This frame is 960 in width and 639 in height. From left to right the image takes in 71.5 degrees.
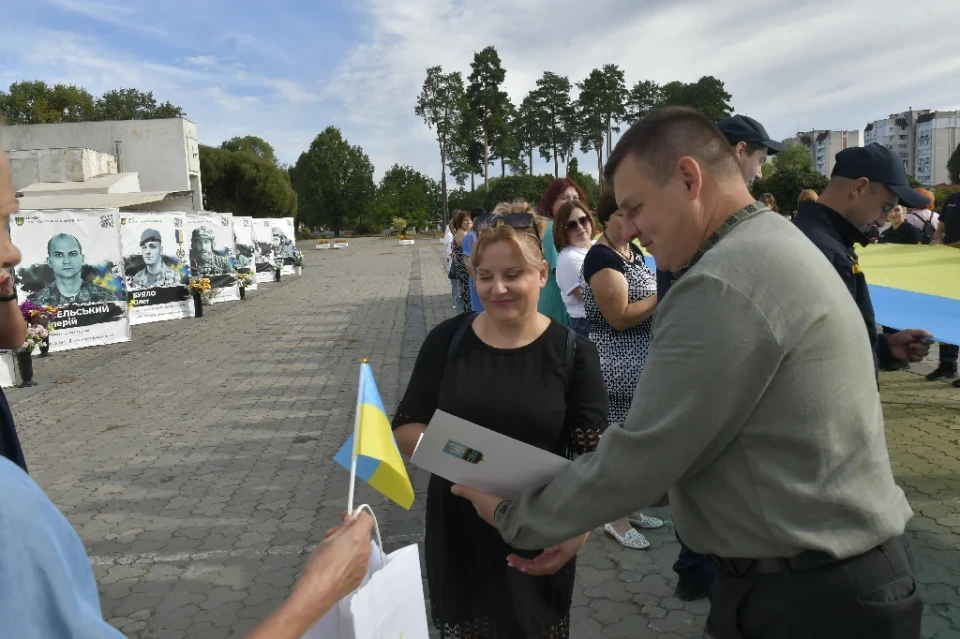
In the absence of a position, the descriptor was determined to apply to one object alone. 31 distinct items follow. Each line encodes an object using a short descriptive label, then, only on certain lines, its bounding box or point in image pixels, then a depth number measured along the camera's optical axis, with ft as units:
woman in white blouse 14.24
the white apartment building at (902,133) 438.81
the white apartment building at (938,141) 418.10
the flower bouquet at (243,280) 63.57
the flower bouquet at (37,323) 31.68
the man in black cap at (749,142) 10.64
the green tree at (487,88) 217.56
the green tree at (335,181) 264.93
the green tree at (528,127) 240.94
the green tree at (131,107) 219.61
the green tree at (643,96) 224.53
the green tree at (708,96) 199.93
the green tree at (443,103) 229.66
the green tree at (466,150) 222.07
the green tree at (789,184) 111.34
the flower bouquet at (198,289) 51.49
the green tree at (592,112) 220.23
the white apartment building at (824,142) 446.19
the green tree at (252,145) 280.35
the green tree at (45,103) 174.09
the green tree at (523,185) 166.67
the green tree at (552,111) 237.45
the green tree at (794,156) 210.34
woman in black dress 7.20
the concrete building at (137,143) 123.75
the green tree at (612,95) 219.00
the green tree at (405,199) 231.50
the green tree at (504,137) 223.10
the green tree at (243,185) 183.73
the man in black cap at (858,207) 9.47
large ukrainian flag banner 15.76
